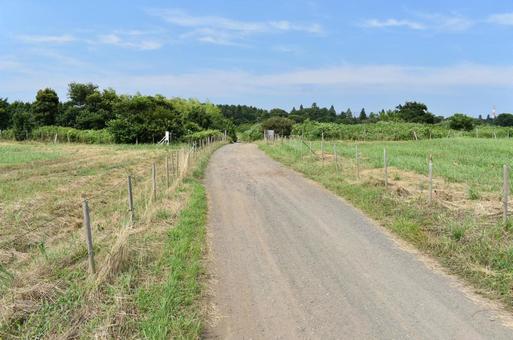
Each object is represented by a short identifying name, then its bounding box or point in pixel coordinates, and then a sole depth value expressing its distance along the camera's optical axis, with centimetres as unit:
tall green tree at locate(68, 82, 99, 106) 8194
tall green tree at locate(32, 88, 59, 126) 7862
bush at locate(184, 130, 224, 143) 5517
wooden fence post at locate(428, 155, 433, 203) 1181
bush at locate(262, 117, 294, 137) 7944
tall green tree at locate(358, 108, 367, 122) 14588
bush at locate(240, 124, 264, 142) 8333
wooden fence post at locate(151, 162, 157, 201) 1337
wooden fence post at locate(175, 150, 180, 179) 2028
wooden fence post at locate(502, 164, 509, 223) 919
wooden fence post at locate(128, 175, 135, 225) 1003
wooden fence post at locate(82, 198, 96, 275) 667
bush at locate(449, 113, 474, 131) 8156
